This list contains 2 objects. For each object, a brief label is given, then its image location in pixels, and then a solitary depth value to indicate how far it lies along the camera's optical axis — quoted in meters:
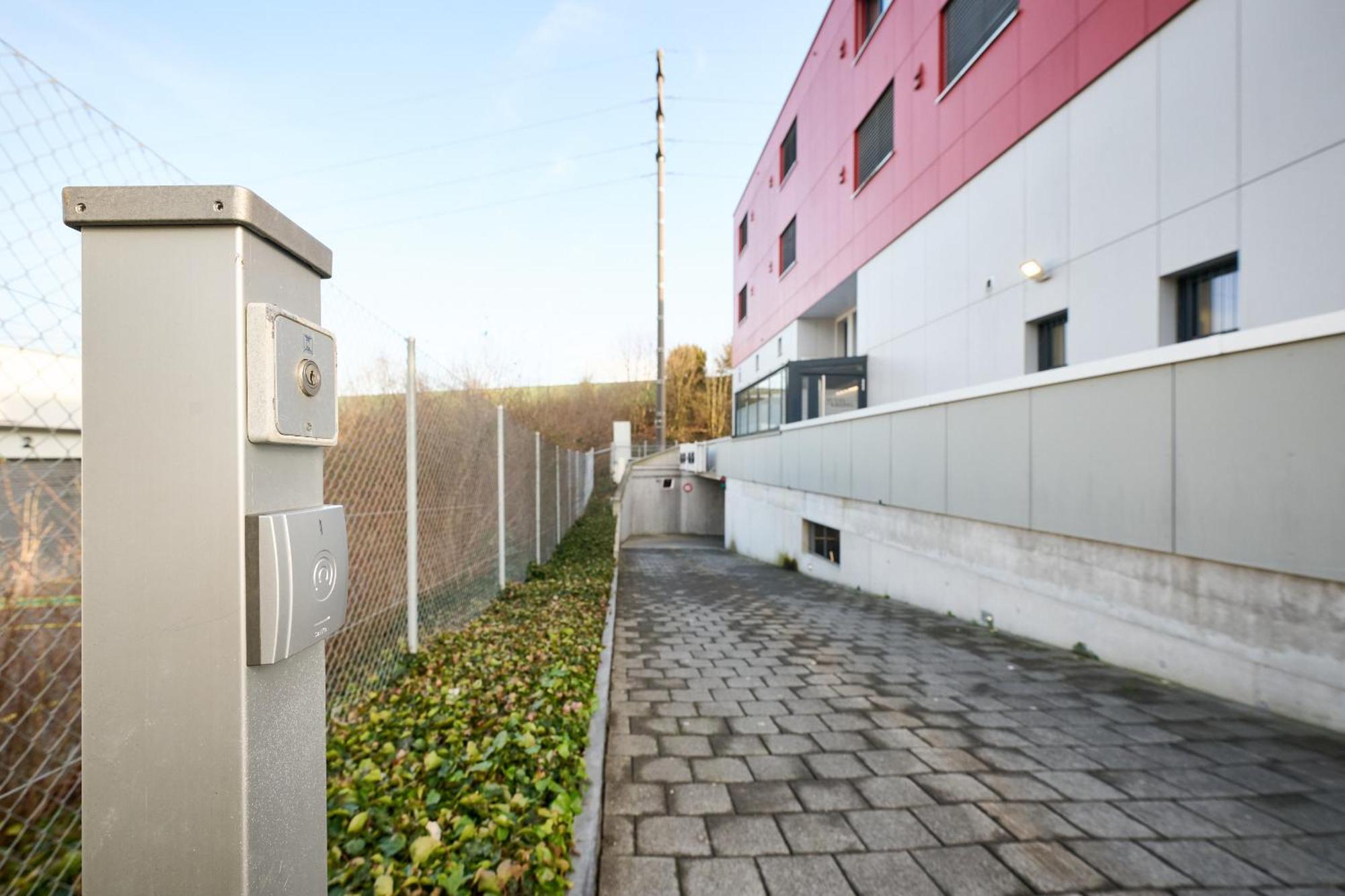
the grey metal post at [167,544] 1.07
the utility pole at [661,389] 27.94
